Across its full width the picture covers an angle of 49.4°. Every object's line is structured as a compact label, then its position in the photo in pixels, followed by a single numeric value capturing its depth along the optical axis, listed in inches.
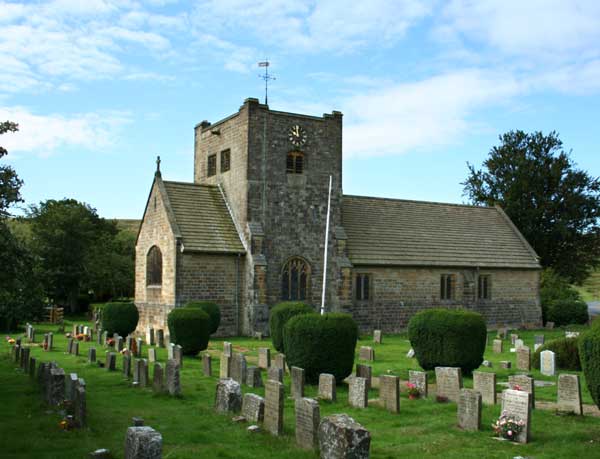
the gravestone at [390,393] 539.2
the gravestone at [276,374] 636.7
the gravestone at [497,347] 999.6
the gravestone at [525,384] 555.5
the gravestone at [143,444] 324.5
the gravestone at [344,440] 346.3
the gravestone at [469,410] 471.5
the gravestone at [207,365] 742.5
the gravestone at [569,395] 520.1
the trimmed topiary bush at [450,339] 700.7
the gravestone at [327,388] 582.9
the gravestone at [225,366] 713.0
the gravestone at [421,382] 606.9
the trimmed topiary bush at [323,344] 659.4
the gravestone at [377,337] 1147.0
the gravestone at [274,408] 459.8
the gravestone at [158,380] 616.1
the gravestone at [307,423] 412.8
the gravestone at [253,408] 488.1
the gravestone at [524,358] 810.2
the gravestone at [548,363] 765.3
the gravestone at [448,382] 579.8
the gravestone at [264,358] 804.6
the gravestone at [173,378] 601.0
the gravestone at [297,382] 594.2
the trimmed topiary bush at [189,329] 903.1
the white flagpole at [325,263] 1224.8
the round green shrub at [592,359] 442.3
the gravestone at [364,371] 663.8
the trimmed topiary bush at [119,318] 1115.3
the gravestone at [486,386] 567.8
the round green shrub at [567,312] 1573.6
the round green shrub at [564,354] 805.9
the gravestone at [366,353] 895.7
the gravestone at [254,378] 660.1
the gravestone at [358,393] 555.2
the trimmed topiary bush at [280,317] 881.5
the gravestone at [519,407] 445.1
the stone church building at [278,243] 1208.2
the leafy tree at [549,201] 1865.2
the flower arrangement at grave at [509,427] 446.9
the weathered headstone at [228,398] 525.3
